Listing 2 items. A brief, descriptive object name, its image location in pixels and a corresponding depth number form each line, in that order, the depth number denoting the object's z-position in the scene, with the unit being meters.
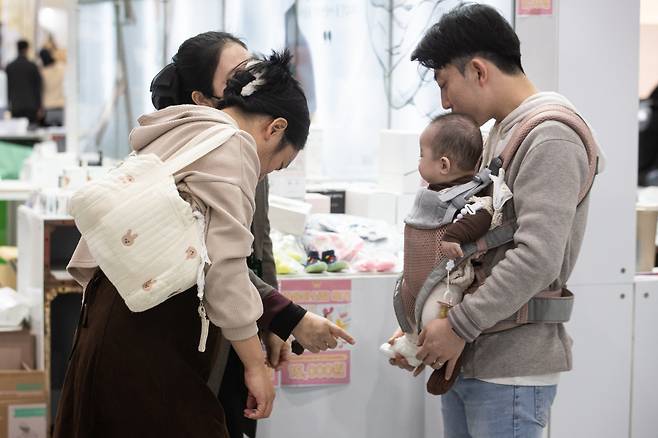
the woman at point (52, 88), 11.89
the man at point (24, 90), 11.91
